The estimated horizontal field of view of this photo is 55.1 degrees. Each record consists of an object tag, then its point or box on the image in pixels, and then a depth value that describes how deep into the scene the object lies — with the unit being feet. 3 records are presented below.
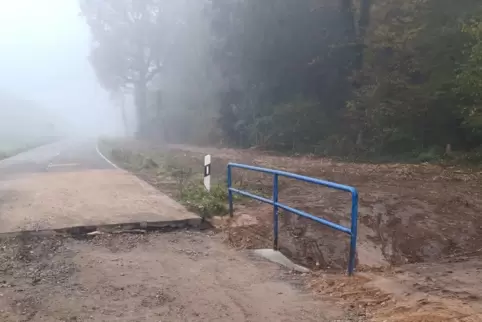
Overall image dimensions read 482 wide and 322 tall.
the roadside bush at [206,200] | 26.37
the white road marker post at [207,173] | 30.66
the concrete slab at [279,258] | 18.35
